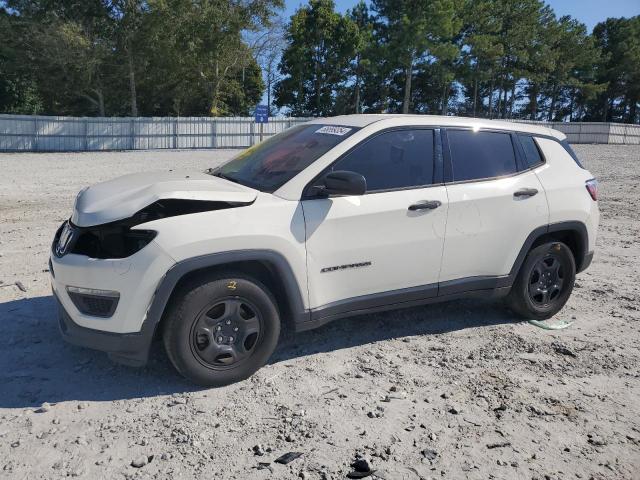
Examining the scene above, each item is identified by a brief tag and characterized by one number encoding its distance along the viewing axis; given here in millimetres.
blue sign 25109
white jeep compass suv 3412
